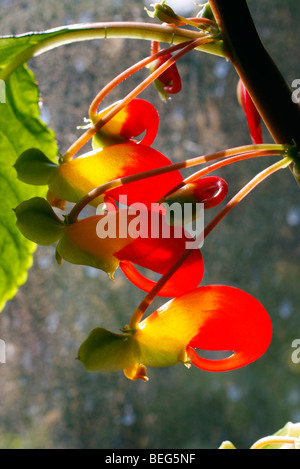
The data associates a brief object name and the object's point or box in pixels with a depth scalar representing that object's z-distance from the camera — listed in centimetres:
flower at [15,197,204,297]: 21
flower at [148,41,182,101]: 26
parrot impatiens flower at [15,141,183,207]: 23
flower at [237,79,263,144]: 25
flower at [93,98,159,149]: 24
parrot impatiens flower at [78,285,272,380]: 21
